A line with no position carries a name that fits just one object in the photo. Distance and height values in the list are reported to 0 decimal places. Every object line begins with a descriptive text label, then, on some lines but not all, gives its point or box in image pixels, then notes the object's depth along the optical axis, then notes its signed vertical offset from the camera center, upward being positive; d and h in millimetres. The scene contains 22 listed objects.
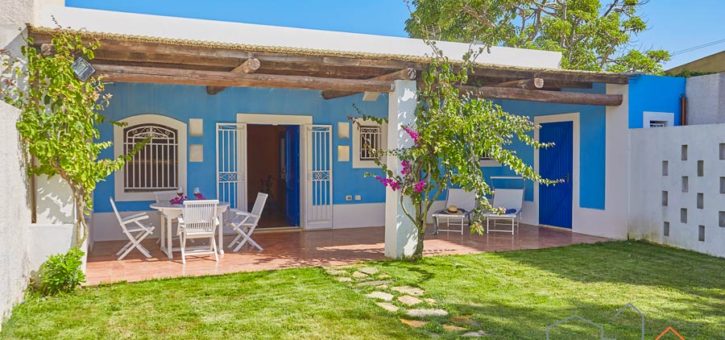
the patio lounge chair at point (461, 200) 11367 -681
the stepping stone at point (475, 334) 4676 -1377
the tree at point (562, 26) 18281 +4569
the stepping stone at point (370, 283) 6430 -1315
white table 7945 -677
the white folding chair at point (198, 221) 7648 -747
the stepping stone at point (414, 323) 4975 -1369
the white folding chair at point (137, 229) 7735 -899
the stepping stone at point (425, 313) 5254 -1355
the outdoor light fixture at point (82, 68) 6207 +1052
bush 5805 -1098
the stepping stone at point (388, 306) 5426 -1350
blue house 7668 +886
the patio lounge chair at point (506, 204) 10984 -759
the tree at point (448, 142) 7492 +312
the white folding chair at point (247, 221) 8547 -845
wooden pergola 6648 +1346
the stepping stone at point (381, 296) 5828 -1334
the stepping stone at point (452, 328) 4832 -1372
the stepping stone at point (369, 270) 7050 -1296
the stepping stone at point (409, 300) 5648 -1339
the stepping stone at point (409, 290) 6051 -1329
